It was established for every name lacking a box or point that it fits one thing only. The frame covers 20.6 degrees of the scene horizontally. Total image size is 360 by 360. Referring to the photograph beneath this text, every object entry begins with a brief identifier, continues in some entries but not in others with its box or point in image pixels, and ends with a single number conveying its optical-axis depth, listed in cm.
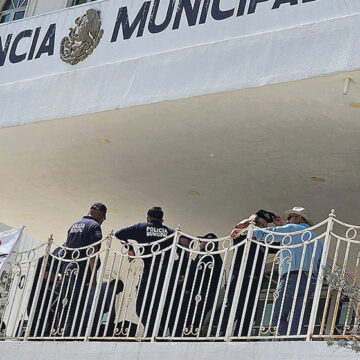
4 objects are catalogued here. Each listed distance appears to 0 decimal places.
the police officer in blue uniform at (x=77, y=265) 1038
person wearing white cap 898
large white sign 1012
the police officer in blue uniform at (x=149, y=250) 1003
